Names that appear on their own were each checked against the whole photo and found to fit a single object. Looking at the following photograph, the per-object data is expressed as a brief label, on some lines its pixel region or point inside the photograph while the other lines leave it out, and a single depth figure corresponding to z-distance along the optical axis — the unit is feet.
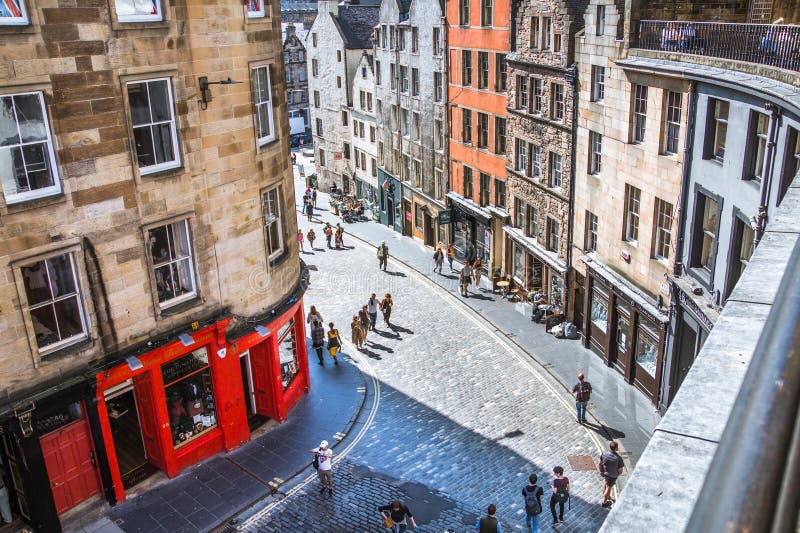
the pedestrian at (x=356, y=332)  96.58
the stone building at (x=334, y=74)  179.73
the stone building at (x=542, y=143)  96.78
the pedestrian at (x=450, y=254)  131.64
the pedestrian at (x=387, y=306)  105.29
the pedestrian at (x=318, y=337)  93.25
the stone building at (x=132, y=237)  53.31
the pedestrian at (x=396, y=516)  57.16
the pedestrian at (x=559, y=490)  59.05
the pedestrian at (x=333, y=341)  92.07
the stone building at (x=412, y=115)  136.46
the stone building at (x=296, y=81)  269.64
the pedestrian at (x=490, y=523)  53.26
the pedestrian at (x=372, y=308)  103.40
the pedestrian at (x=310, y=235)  148.08
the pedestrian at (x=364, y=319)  98.02
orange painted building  116.26
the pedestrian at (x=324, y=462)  64.13
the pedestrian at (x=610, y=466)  60.75
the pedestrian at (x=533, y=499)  57.52
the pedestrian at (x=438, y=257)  128.47
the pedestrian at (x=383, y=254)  130.72
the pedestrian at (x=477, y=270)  120.88
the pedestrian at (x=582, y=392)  74.74
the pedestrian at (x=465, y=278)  116.16
